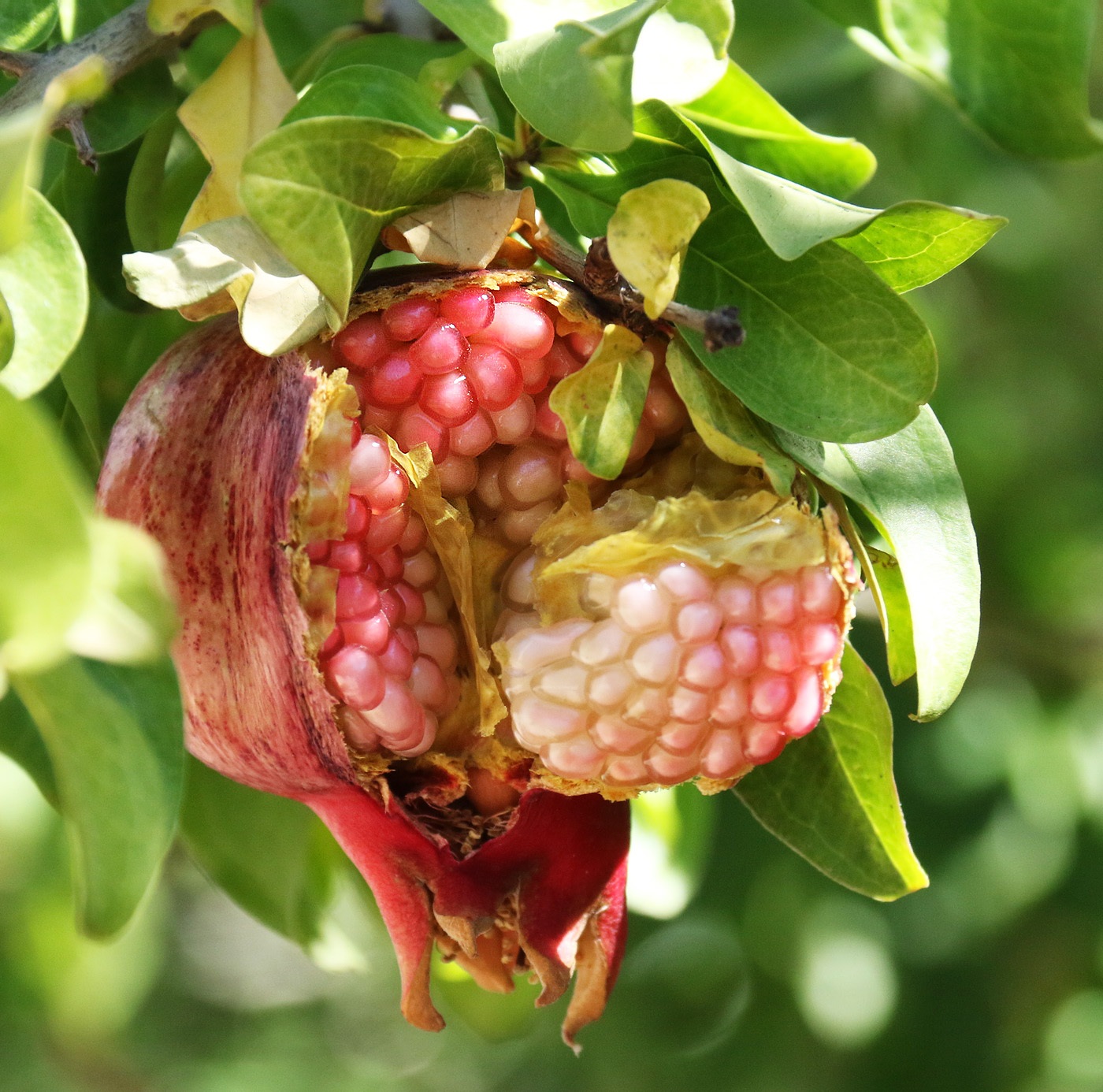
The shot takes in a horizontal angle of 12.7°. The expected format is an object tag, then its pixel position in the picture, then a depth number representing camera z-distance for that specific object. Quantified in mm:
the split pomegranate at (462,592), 551
